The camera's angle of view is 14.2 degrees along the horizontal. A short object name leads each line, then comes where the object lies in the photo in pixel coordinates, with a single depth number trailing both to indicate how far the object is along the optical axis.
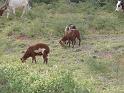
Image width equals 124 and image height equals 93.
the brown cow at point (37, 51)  16.50
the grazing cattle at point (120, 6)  28.40
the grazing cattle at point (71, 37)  19.56
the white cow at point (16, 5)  26.55
